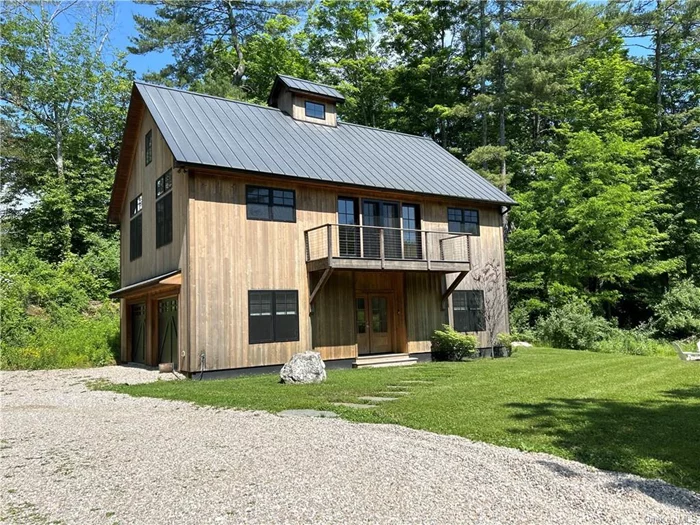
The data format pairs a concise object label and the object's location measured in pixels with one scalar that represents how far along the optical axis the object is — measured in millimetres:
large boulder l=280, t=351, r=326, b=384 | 11320
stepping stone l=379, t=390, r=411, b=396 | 9727
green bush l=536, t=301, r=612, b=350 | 20984
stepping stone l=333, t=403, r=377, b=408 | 8377
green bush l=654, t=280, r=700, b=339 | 24047
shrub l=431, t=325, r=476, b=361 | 16672
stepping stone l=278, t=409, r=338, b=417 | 7719
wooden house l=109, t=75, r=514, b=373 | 13633
